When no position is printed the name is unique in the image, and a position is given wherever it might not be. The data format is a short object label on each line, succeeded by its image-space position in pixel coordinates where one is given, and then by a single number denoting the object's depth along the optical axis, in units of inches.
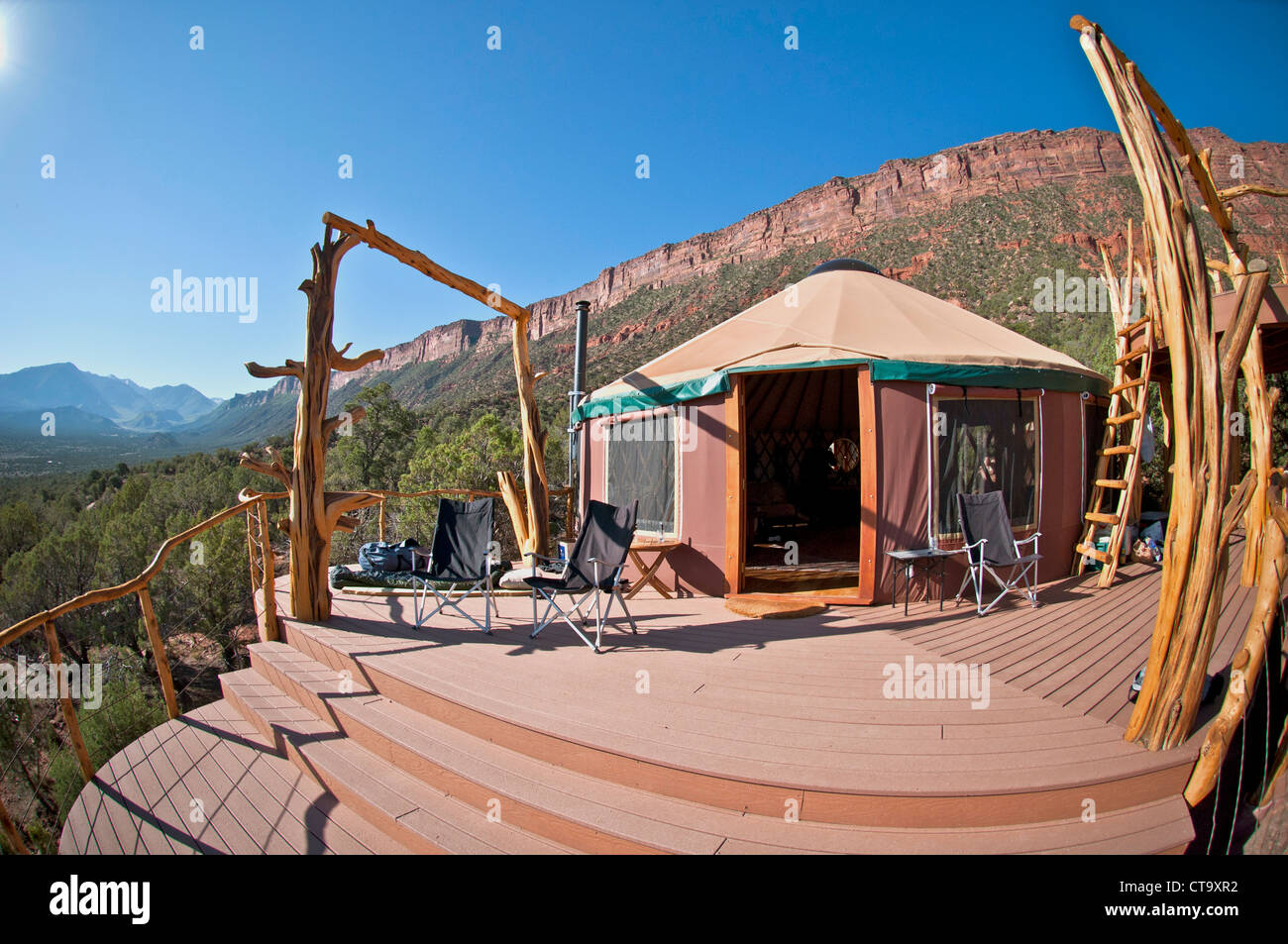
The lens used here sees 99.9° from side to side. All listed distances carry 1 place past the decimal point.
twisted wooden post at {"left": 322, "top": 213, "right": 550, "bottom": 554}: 206.0
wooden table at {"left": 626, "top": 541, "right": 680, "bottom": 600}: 162.7
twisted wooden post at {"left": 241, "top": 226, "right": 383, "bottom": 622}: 137.6
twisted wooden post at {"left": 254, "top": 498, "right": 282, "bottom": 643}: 140.1
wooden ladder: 171.9
